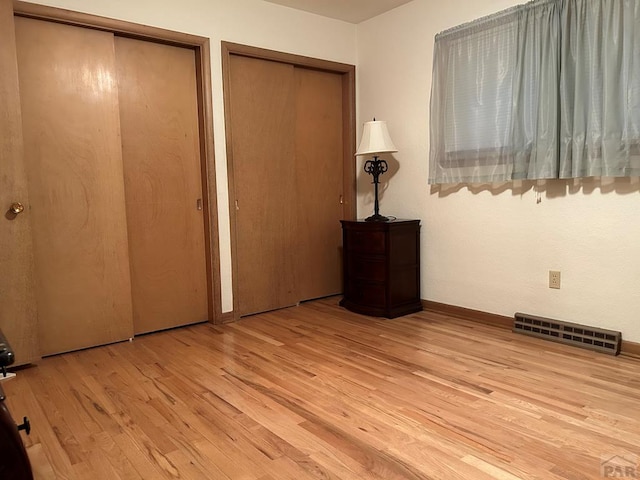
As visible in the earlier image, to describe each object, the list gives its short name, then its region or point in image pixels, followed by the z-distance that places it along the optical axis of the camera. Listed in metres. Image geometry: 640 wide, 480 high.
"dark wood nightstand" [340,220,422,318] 3.58
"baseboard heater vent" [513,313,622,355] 2.73
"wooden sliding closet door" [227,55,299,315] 3.66
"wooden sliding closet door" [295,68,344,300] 4.08
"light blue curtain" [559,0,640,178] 2.53
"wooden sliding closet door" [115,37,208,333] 3.20
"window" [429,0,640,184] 2.58
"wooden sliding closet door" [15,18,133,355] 2.79
